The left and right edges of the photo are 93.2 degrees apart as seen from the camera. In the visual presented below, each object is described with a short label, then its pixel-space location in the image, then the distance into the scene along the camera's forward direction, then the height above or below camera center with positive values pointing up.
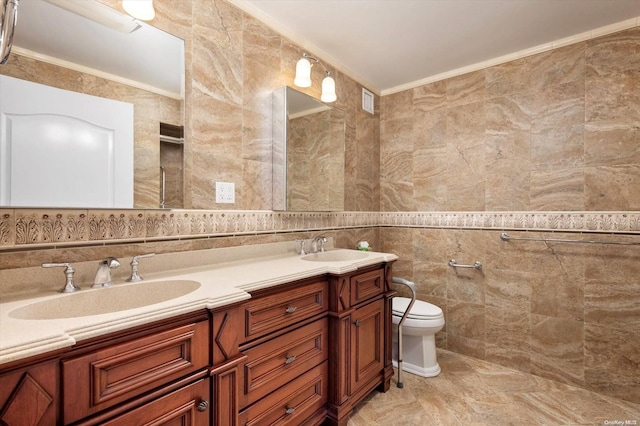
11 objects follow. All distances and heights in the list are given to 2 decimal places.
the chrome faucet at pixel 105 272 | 1.12 -0.23
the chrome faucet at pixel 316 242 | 2.09 -0.21
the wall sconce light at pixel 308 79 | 1.97 +0.90
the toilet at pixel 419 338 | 2.15 -0.93
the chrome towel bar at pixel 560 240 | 1.89 -0.19
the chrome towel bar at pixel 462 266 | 2.40 -0.42
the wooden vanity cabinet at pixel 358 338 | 1.58 -0.72
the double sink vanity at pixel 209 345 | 0.71 -0.43
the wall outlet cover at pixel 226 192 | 1.62 +0.11
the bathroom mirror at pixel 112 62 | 1.09 +0.61
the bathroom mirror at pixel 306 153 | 1.92 +0.41
